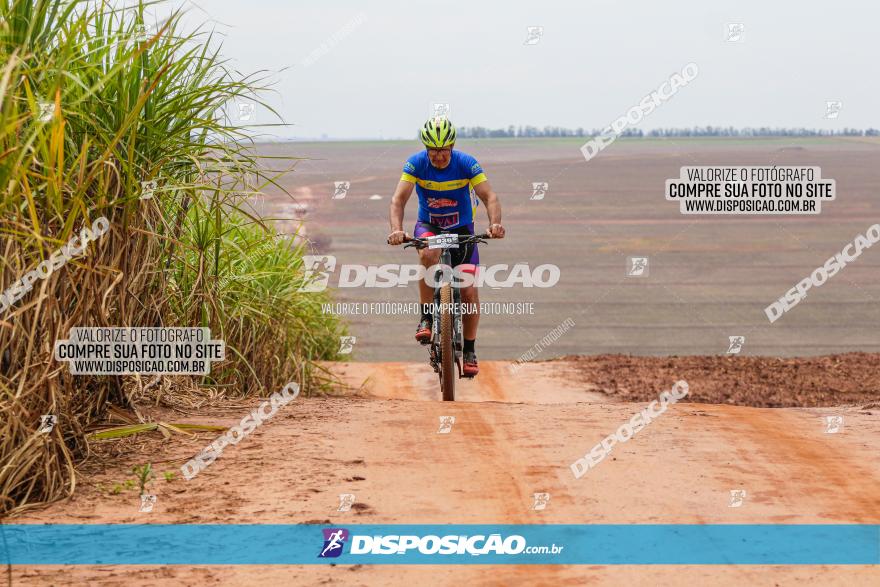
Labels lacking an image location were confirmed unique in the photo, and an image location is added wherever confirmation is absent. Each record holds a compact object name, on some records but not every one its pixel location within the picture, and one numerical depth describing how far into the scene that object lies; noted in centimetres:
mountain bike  1850
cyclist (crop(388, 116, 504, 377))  1912
